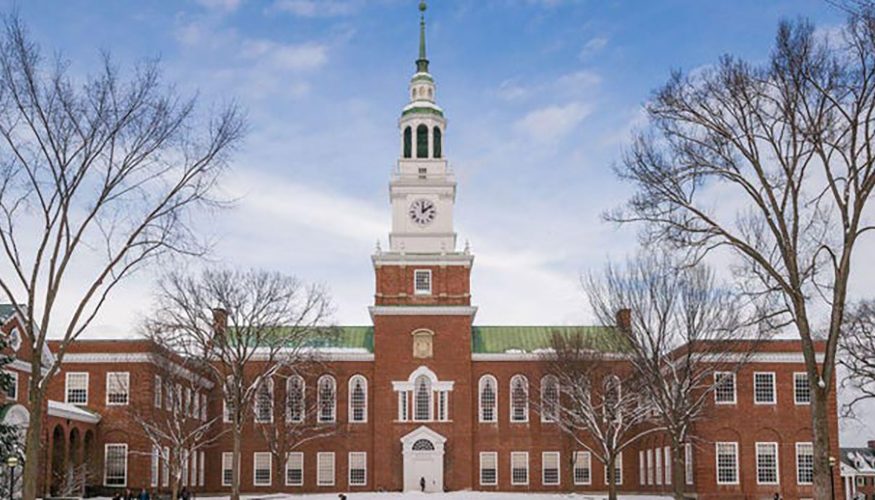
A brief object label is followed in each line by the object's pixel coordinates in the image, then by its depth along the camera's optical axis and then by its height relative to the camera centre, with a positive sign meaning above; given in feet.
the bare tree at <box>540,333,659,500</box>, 178.09 +4.20
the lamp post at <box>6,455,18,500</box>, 107.96 -3.36
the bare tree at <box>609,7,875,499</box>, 72.18 +17.10
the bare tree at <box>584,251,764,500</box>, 144.77 +10.42
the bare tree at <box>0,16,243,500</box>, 74.95 +14.07
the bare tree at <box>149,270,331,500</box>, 167.53 +14.58
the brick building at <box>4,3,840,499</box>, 221.87 +4.56
